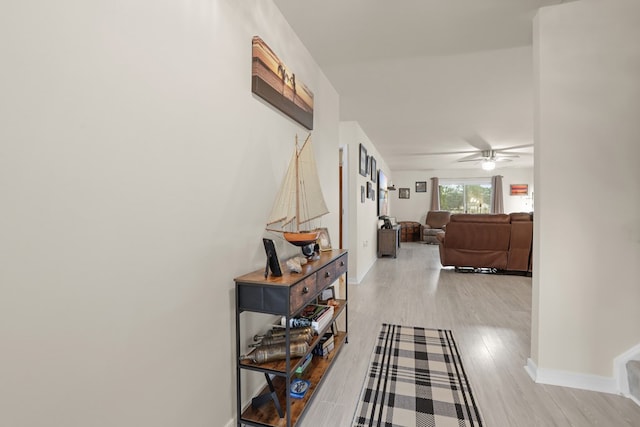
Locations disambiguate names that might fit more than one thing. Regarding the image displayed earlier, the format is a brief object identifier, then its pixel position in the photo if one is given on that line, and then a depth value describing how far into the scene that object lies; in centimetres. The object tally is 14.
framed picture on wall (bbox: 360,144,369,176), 474
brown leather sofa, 471
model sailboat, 174
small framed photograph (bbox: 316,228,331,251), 229
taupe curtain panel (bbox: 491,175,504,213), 927
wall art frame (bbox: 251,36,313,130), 162
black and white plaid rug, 159
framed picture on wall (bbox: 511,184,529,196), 923
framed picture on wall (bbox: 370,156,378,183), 586
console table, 137
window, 976
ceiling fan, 657
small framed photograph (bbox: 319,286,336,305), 238
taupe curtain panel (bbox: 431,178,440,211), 980
